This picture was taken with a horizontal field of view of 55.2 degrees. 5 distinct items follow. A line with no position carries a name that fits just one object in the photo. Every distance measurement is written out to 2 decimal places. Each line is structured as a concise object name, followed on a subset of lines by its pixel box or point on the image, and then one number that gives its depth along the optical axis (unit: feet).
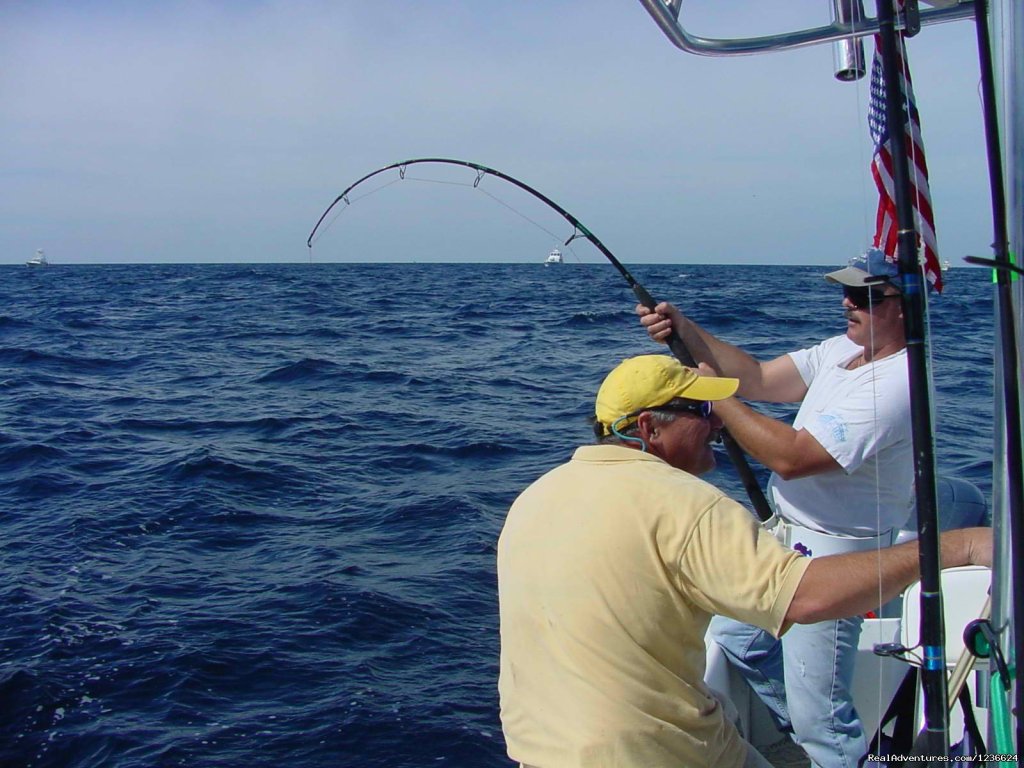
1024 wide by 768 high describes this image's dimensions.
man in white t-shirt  8.87
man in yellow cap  5.98
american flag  8.08
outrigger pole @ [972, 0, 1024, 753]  5.49
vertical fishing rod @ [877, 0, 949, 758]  6.00
